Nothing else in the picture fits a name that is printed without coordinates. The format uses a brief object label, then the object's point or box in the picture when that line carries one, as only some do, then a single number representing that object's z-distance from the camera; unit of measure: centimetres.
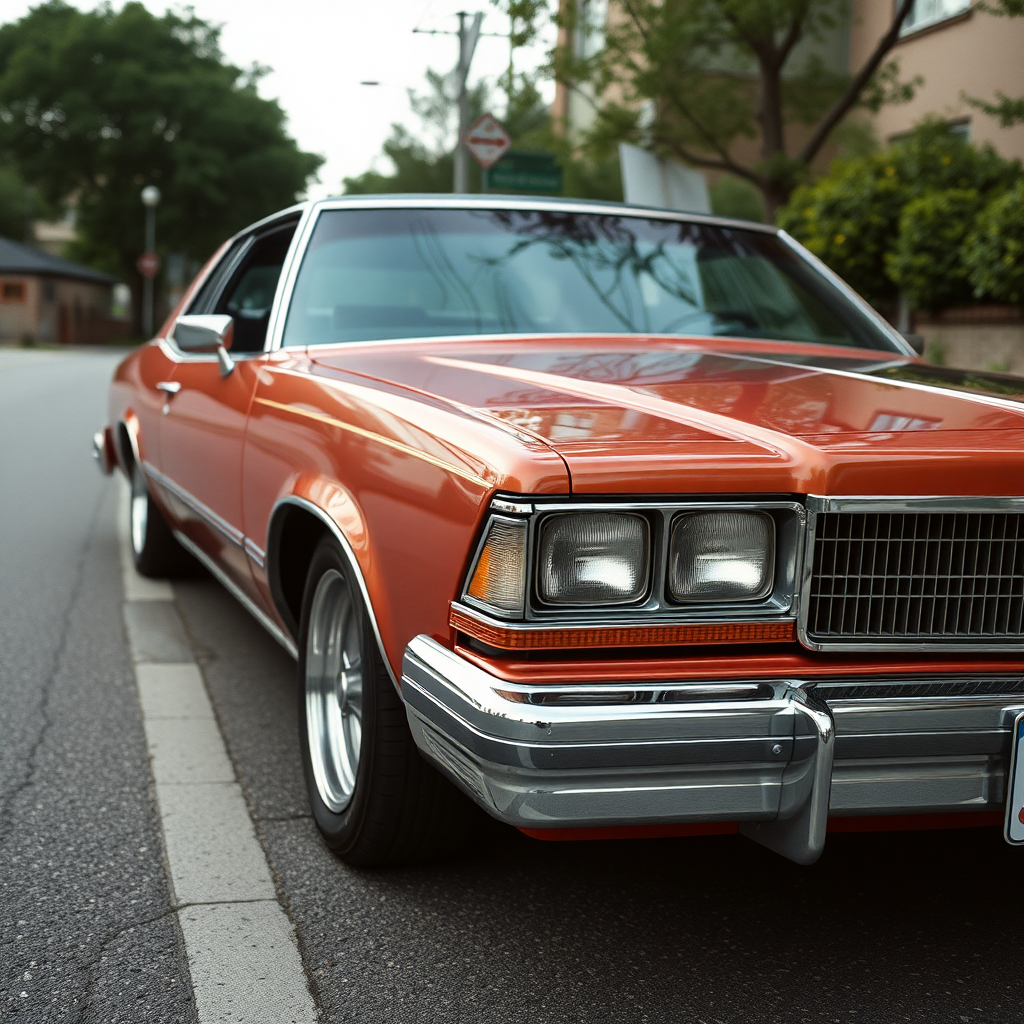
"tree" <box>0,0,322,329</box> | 5066
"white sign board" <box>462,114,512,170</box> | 1365
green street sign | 1389
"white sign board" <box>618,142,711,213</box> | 1109
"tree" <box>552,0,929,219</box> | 1223
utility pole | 1641
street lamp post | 4791
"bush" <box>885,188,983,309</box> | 1071
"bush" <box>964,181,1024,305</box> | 938
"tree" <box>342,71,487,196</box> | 4462
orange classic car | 202
